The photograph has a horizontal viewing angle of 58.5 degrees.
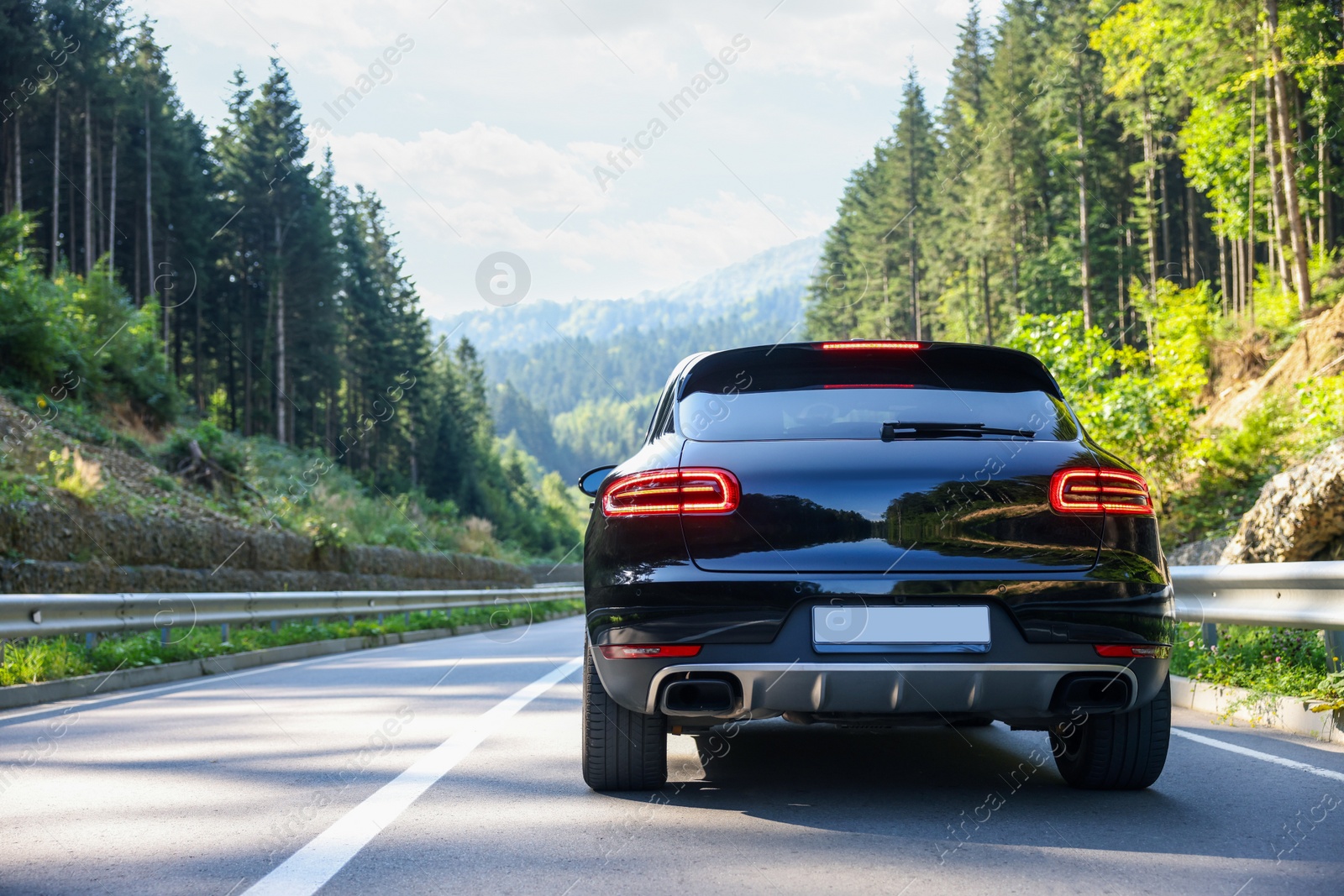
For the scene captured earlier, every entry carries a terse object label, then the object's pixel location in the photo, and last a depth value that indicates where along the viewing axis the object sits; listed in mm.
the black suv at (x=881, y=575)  4086
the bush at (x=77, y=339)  22688
